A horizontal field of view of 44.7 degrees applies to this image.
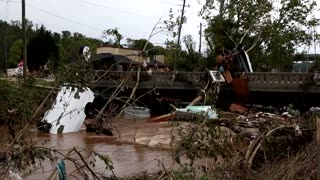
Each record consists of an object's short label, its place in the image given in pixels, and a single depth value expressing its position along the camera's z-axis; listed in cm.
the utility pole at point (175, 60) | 2742
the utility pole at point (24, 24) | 2164
